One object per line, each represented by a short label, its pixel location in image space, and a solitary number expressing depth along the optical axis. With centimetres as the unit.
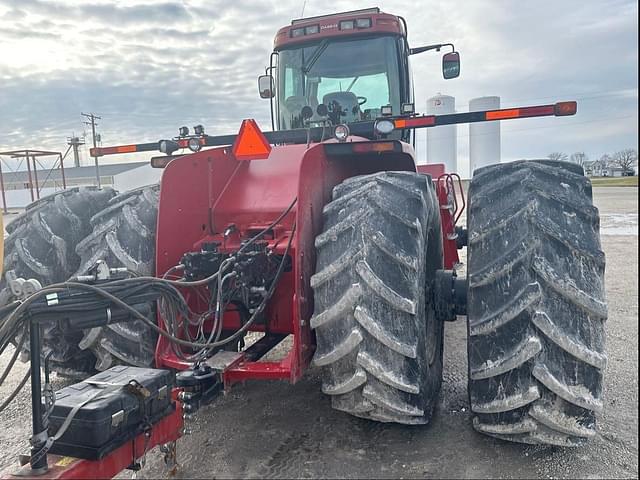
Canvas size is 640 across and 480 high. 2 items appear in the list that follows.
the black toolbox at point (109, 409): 196
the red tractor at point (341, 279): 230
